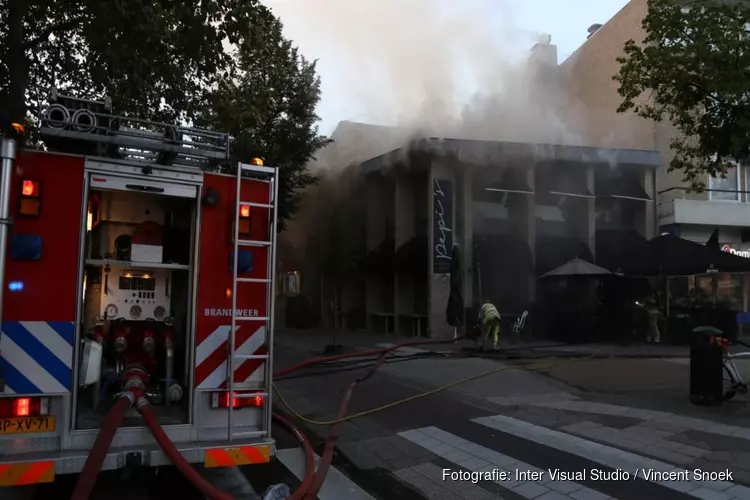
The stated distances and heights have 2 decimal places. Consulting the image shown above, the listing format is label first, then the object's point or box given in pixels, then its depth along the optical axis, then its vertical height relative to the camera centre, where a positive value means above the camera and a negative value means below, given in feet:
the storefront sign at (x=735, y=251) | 65.36 +4.52
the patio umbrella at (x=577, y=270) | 47.03 +1.46
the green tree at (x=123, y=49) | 22.75 +9.81
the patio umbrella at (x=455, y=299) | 43.34 -0.98
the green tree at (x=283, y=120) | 40.60 +11.59
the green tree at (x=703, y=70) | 23.08 +9.19
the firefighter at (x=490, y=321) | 39.45 -2.28
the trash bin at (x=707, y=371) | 21.98 -2.88
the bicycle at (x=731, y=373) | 22.45 -3.01
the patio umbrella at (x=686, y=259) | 46.14 +2.48
